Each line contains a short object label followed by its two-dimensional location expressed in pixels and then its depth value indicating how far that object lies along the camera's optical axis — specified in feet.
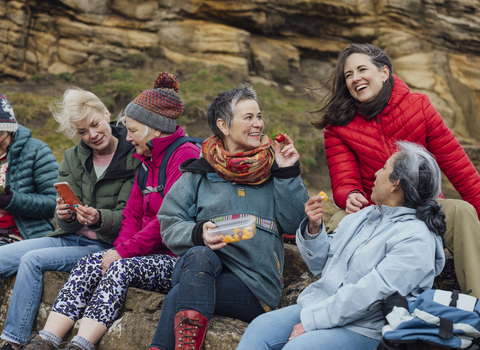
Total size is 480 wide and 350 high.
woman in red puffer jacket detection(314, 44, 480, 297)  10.17
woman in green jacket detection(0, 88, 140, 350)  11.22
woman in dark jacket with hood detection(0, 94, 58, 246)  13.19
